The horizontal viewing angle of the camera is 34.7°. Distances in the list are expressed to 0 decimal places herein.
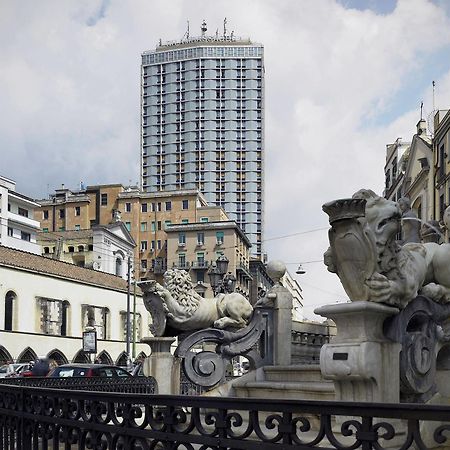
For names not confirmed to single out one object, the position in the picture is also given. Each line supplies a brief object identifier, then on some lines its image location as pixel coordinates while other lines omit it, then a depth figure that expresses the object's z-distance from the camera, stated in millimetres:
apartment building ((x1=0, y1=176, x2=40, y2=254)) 68062
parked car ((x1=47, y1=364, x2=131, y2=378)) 18812
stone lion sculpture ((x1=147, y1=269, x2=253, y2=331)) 10492
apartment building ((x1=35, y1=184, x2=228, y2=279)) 98688
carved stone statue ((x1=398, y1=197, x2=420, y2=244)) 8672
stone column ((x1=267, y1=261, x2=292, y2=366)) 9680
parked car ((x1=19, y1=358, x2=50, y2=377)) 24156
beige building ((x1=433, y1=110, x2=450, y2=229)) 46625
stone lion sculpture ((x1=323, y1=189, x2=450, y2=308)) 5434
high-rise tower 133875
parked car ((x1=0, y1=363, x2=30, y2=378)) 30088
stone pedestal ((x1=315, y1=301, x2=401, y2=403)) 5273
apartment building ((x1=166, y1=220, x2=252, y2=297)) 88938
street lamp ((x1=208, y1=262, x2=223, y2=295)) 18469
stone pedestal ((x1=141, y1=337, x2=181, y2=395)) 10758
